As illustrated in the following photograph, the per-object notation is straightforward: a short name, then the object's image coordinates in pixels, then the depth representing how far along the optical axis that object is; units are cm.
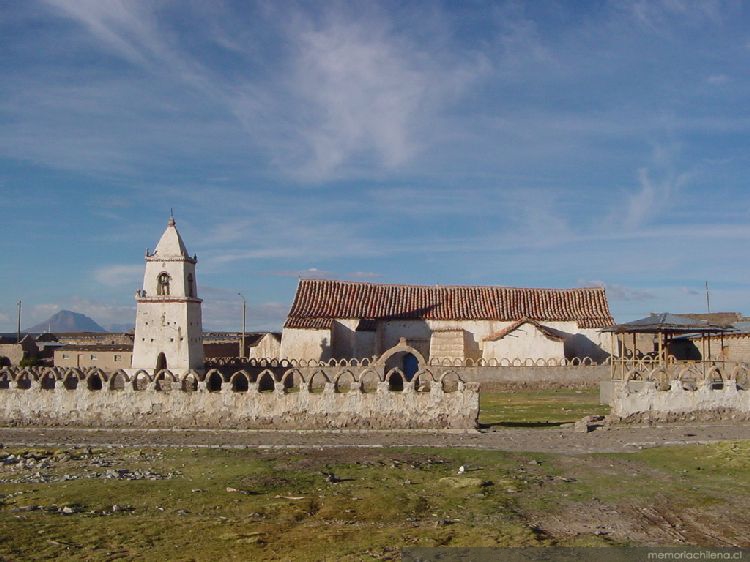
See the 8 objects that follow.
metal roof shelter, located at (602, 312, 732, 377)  3105
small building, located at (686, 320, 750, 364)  4069
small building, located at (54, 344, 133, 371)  4788
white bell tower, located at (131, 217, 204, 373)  3538
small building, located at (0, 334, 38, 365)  5100
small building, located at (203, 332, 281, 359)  5291
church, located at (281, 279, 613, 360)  4584
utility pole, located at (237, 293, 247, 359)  5493
